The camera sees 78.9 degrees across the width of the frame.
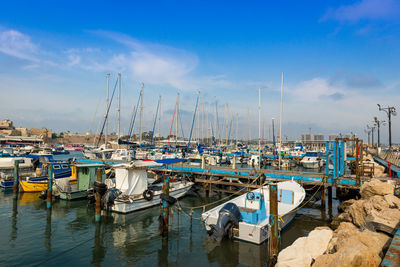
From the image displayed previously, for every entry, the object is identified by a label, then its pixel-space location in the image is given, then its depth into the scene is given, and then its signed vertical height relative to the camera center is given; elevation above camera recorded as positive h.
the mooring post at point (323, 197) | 20.44 -4.97
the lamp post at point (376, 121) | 39.03 +2.89
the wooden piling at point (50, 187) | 19.95 -4.31
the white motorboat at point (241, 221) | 13.00 -4.70
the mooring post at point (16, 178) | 24.73 -4.41
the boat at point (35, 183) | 24.84 -4.85
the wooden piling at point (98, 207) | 16.66 -4.87
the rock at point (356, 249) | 6.43 -3.33
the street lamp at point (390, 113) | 32.62 +3.62
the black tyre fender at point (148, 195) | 19.47 -4.67
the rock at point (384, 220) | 9.36 -3.49
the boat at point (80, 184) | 22.23 -4.52
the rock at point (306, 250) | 8.94 -4.41
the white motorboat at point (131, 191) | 18.55 -4.37
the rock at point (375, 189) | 15.67 -3.30
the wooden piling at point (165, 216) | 14.36 -4.73
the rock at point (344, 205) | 19.08 -5.29
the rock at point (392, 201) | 12.46 -3.29
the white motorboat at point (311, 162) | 47.78 -4.63
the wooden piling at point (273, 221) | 11.01 -3.80
